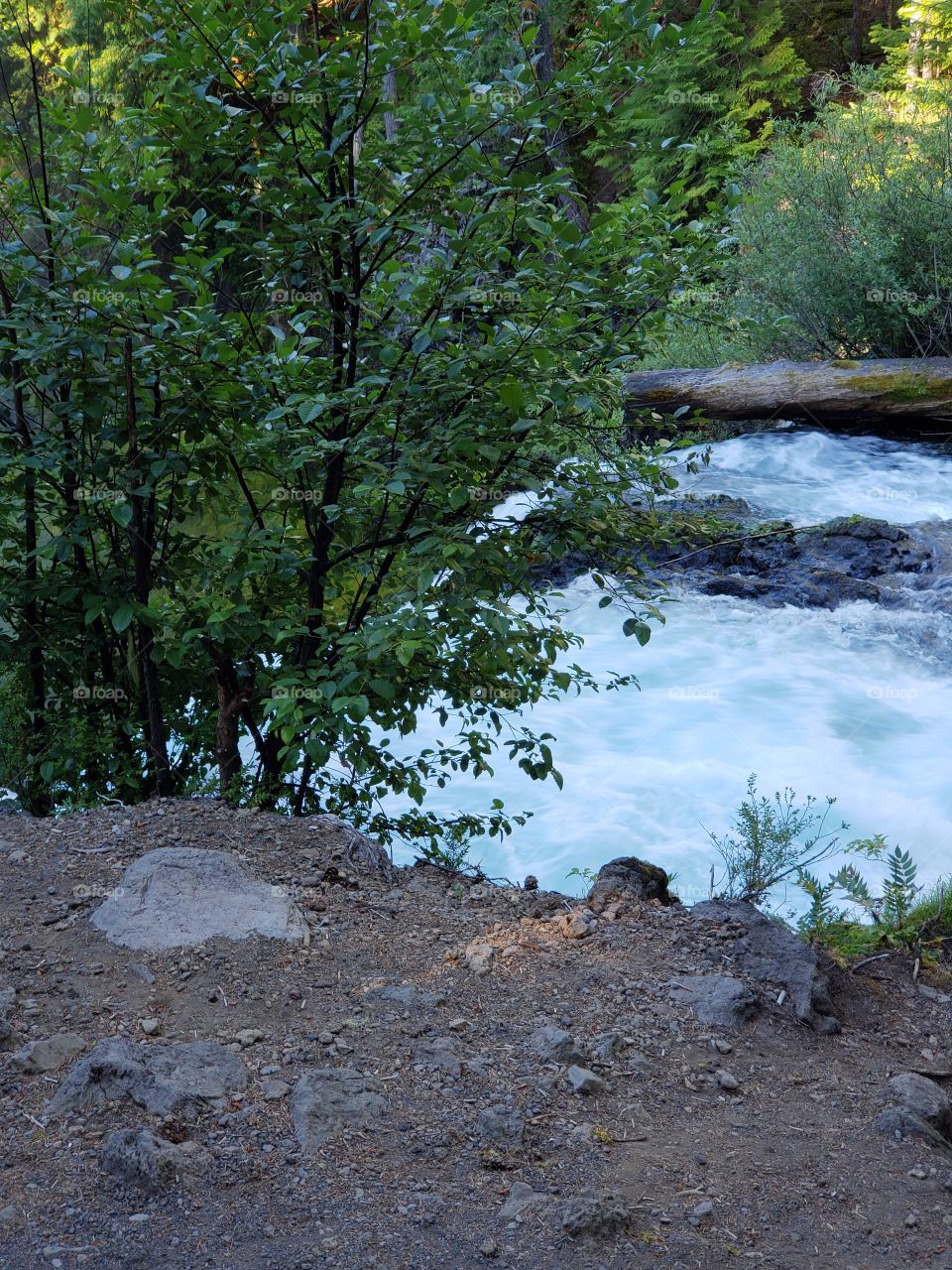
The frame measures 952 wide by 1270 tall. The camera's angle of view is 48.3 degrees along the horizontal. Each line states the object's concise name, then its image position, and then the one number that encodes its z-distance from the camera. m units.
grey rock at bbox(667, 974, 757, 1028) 3.13
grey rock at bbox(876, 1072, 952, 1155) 2.70
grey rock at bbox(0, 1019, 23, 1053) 2.69
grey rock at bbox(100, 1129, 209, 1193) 2.26
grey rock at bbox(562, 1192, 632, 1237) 2.21
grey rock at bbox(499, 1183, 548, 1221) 2.28
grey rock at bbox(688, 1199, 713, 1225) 2.30
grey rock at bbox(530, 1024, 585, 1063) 2.85
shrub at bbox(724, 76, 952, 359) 13.41
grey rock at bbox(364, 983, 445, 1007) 3.05
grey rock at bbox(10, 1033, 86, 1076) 2.62
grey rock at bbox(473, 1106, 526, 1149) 2.51
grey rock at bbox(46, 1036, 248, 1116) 2.48
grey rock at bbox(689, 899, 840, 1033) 3.26
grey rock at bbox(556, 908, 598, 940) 3.61
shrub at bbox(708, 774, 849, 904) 4.32
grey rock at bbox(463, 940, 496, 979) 3.27
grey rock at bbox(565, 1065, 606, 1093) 2.73
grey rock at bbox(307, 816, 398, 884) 3.89
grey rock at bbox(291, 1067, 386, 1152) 2.48
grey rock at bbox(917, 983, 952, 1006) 3.50
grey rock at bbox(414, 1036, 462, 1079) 2.76
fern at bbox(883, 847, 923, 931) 3.78
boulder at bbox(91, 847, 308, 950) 3.22
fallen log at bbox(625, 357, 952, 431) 12.75
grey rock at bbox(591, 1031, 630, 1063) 2.89
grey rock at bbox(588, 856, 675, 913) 3.91
